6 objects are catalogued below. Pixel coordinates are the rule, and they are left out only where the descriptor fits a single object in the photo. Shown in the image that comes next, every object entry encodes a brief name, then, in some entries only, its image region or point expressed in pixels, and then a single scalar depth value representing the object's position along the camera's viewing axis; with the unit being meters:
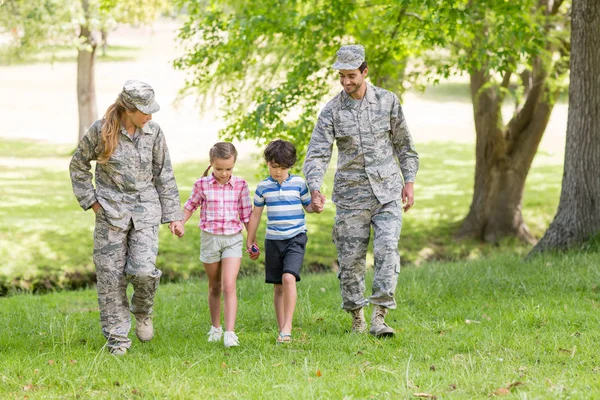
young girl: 13.42
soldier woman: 12.85
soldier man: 13.88
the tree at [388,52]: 24.22
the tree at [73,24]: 36.65
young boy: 13.40
